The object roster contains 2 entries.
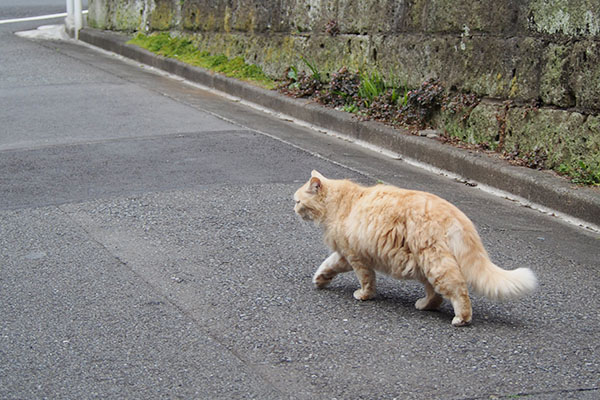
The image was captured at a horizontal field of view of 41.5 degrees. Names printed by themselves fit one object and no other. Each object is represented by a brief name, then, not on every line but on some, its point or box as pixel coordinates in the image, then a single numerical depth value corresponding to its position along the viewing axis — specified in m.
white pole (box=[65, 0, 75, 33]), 17.08
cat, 4.14
